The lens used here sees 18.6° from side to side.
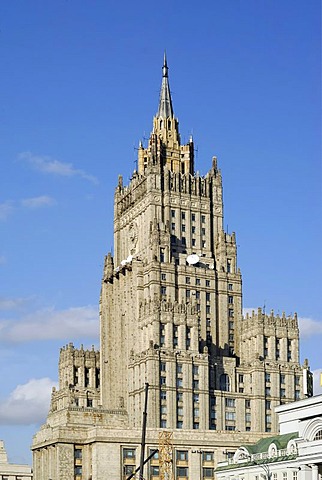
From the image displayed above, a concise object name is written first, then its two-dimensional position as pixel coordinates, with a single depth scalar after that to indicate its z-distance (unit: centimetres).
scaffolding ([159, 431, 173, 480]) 19525
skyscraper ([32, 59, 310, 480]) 19800
